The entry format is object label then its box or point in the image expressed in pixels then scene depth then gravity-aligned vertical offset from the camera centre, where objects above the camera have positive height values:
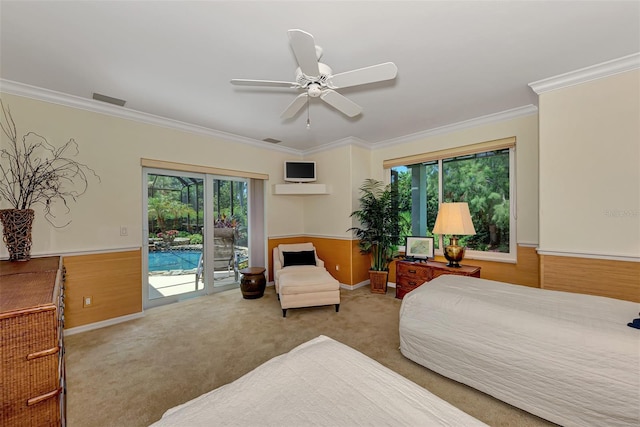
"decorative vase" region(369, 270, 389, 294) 4.13 -1.15
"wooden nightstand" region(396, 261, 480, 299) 3.17 -0.82
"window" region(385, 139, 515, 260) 3.39 +0.28
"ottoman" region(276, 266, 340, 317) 3.21 -1.02
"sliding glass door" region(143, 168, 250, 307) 3.59 -0.32
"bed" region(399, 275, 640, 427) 1.37 -0.88
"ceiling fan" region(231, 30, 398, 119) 1.50 +0.98
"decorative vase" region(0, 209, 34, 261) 2.18 -0.14
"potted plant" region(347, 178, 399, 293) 4.17 -0.31
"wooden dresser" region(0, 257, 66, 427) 0.98 -0.60
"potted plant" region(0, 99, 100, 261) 2.26 +0.39
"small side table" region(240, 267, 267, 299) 3.90 -1.10
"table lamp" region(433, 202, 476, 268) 3.11 -0.18
